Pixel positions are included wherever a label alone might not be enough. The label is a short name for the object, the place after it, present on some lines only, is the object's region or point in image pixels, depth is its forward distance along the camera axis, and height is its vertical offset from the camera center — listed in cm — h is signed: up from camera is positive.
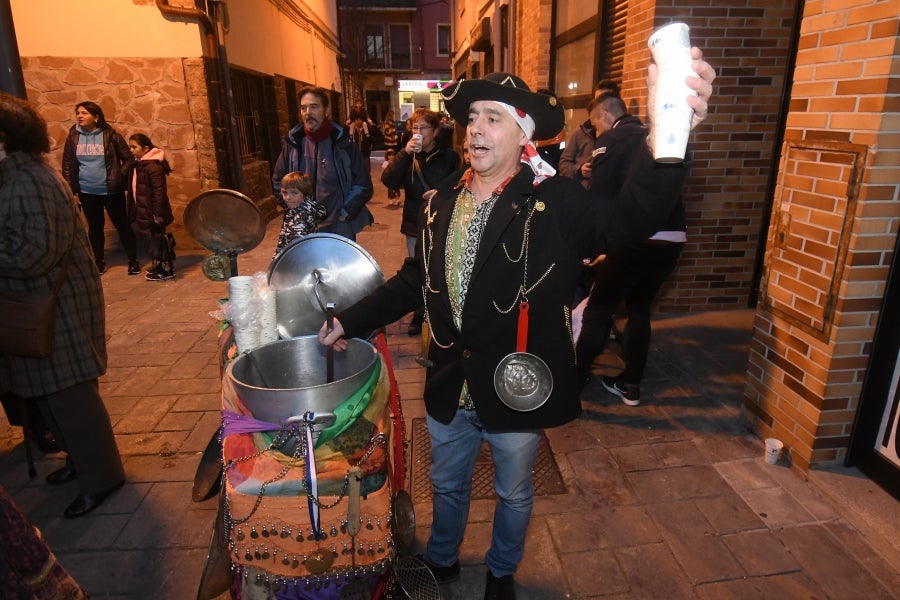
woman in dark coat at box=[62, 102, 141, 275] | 698 -33
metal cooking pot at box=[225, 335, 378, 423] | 187 -85
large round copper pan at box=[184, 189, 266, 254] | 286 -42
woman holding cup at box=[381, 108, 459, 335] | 497 -24
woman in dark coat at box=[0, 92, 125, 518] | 256 -77
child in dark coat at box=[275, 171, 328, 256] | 382 -48
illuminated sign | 3008 +254
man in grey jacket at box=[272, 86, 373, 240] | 485 -26
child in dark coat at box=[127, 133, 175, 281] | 712 -73
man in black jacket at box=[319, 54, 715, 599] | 199 -52
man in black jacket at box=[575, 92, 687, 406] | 363 -86
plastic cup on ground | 329 -175
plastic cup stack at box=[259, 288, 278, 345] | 244 -75
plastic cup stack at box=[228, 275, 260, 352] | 236 -70
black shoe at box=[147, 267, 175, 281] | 727 -170
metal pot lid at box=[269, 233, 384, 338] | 248 -59
